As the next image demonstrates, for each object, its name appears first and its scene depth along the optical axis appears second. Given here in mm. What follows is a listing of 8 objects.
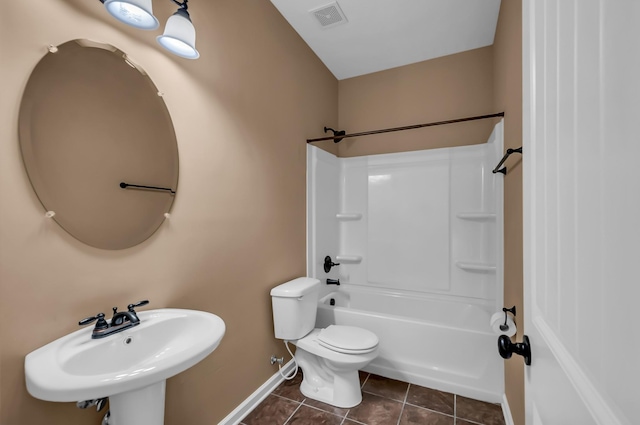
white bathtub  1908
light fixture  1029
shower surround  1998
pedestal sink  755
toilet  1816
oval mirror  947
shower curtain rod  1883
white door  326
